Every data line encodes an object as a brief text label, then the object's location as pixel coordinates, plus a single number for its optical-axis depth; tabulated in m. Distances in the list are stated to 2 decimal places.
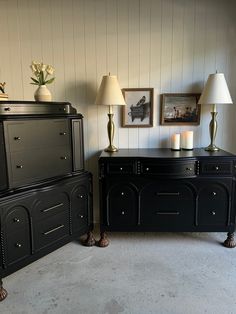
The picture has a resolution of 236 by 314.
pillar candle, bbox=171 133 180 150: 2.79
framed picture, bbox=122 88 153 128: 2.92
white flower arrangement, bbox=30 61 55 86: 2.44
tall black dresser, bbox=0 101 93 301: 2.02
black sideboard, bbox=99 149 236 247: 2.51
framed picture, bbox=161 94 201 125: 2.92
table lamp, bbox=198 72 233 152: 2.61
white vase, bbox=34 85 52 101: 2.41
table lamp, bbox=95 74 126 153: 2.64
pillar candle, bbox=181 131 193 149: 2.79
